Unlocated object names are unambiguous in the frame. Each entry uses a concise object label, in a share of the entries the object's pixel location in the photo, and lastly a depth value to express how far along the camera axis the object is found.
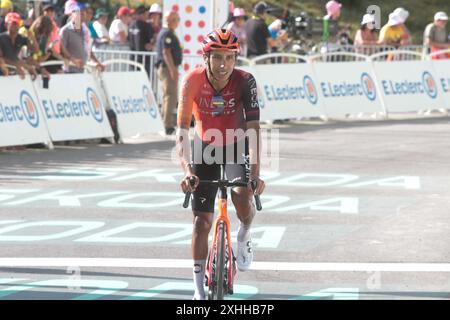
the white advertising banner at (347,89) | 24.33
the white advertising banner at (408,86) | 25.55
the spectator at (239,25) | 25.80
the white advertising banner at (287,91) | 22.91
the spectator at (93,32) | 23.82
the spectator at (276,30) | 29.09
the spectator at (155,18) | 24.67
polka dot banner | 23.61
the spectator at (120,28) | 24.48
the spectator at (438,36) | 27.88
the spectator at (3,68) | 17.58
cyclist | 8.11
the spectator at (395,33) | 28.12
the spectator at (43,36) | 18.75
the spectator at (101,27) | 23.71
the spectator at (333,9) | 35.71
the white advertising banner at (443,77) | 26.61
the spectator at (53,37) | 19.50
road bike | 7.68
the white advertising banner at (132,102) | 20.03
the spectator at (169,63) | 20.92
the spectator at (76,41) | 19.39
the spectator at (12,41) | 17.59
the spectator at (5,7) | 21.12
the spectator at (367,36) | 27.58
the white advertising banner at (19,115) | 17.70
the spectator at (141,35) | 22.97
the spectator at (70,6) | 20.05
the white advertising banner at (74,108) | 18.59
